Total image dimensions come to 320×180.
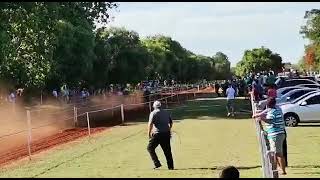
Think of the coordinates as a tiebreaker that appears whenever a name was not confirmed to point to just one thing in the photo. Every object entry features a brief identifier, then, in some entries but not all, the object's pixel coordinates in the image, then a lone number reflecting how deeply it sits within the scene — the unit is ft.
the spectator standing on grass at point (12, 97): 138.11
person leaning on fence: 42.83
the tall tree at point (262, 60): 436.35
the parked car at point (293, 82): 154.18
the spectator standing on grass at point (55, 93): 169.97
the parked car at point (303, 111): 92.27
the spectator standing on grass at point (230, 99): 112.03
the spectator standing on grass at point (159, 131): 49.08
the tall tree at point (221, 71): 617.29
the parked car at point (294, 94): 111.14
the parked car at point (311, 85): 140.87
